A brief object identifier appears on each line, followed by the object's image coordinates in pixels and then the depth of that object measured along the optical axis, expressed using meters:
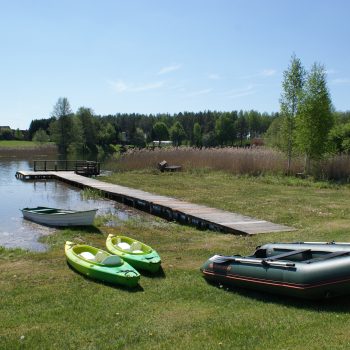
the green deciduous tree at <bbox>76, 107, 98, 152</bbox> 80.81
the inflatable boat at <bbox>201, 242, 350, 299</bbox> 5.98
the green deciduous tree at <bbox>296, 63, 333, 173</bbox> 23.75
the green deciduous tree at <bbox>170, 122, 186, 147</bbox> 101.31
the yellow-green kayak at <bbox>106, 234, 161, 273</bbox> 8.17
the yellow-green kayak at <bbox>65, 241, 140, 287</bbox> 7.29
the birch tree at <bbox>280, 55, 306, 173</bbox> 25.36
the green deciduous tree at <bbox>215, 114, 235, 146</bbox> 86.06
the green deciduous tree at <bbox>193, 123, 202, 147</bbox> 99.20
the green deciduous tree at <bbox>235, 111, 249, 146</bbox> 97.06
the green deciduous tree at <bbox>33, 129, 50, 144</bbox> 90.31
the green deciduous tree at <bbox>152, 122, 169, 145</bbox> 104.19
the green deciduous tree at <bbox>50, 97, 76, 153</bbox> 77.06
